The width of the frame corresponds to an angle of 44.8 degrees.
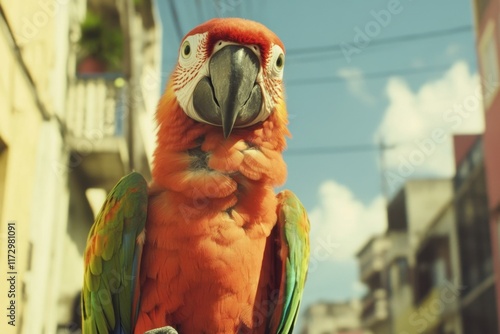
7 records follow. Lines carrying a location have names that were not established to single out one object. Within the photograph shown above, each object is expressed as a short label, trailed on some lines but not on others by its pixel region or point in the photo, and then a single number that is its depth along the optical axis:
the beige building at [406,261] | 11.16
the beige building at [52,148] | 2.60
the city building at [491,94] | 6.19
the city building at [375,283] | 11.87
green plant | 5.11
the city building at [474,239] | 8.07
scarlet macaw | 1.65
